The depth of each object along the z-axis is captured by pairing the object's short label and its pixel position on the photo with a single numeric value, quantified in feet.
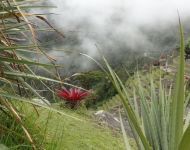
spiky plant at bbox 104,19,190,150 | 2.95
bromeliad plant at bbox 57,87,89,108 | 10.65
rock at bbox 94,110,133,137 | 9.47
